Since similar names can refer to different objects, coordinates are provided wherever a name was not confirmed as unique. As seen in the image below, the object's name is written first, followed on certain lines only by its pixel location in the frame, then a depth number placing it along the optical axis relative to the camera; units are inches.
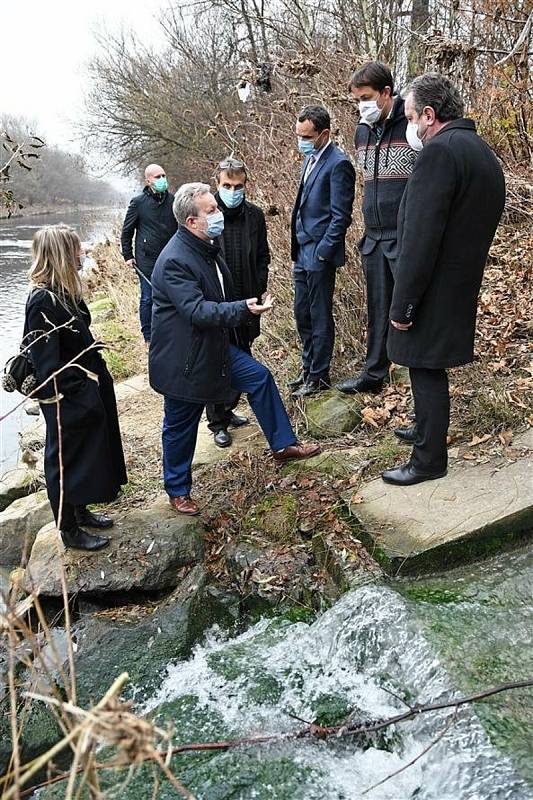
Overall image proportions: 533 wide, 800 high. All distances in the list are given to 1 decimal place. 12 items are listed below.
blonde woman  130.7
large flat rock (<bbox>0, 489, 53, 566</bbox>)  180.9
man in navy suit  172.1
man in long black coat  116.7
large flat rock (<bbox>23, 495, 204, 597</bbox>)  145.4
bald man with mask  273.1
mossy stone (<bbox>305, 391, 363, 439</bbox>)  182.7
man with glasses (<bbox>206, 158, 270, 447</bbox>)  179.5
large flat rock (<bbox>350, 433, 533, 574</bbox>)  127.3
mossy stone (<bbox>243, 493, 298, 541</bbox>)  149.6
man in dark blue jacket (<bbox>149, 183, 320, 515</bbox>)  139.3
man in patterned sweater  154.3
